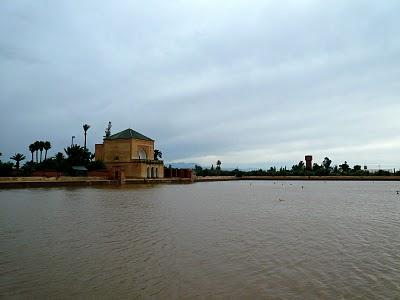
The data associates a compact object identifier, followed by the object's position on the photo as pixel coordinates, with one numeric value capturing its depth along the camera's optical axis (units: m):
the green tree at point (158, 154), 97.16
